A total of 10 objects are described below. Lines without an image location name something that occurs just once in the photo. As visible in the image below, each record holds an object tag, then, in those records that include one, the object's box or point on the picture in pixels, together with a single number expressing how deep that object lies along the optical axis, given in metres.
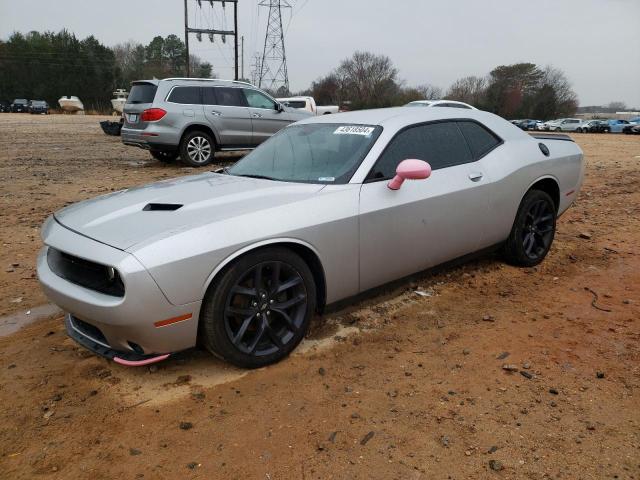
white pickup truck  20.77
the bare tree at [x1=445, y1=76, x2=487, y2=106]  71.12
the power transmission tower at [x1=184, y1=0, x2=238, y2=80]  31.18
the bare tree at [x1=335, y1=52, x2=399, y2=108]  62.75
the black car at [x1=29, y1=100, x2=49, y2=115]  54.53
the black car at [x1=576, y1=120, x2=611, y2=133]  38.94
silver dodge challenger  2.52
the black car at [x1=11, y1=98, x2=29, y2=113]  60.81
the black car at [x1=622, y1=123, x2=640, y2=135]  34.28
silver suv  10.10
